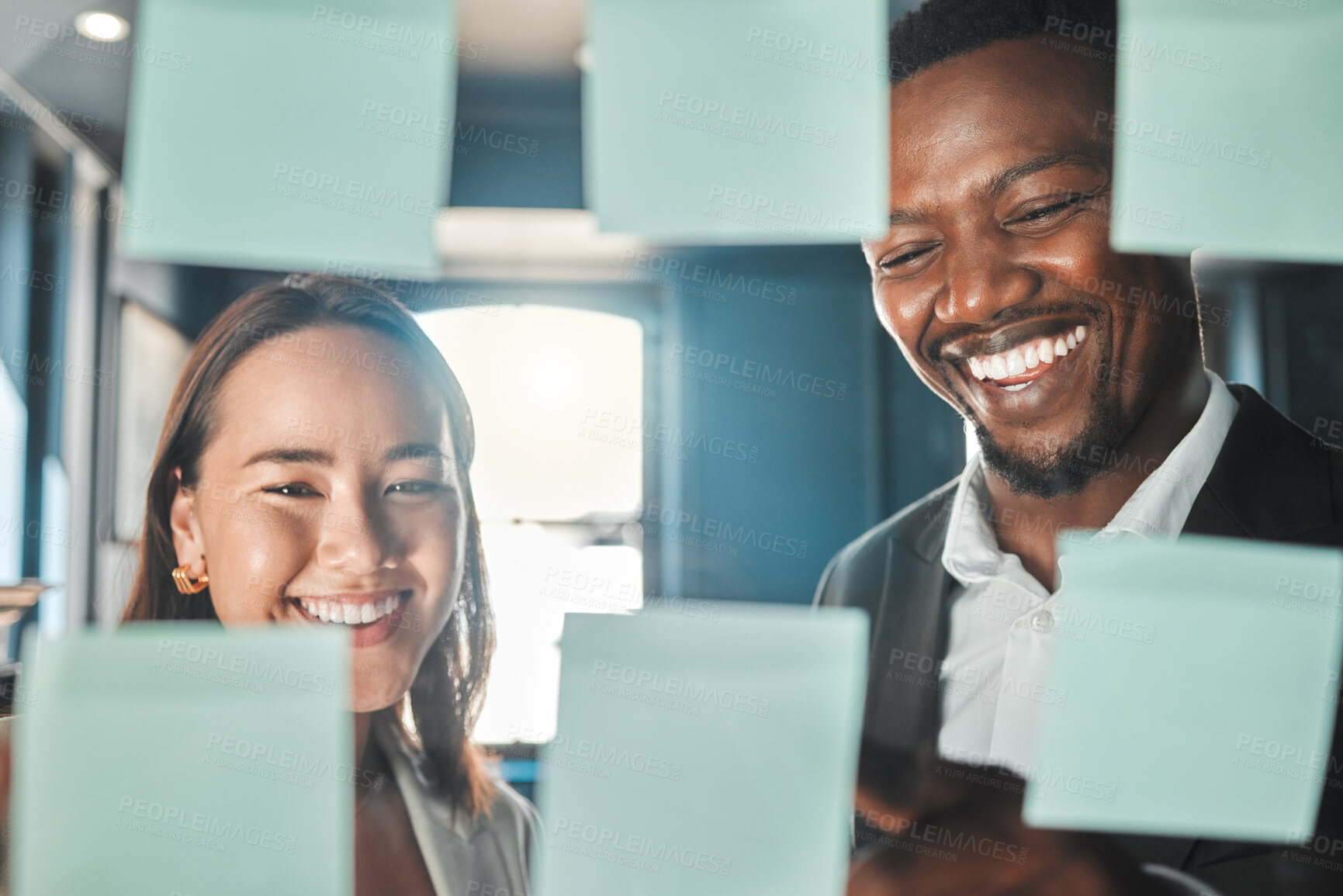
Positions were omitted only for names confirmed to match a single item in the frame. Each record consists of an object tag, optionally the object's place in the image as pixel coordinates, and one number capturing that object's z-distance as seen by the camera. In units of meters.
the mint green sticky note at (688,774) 0.52
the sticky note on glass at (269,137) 0.52
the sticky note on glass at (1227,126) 0.56
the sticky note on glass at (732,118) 0.53
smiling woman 0.53
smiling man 0.56
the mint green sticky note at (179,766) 0.51
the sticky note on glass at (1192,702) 0.54
